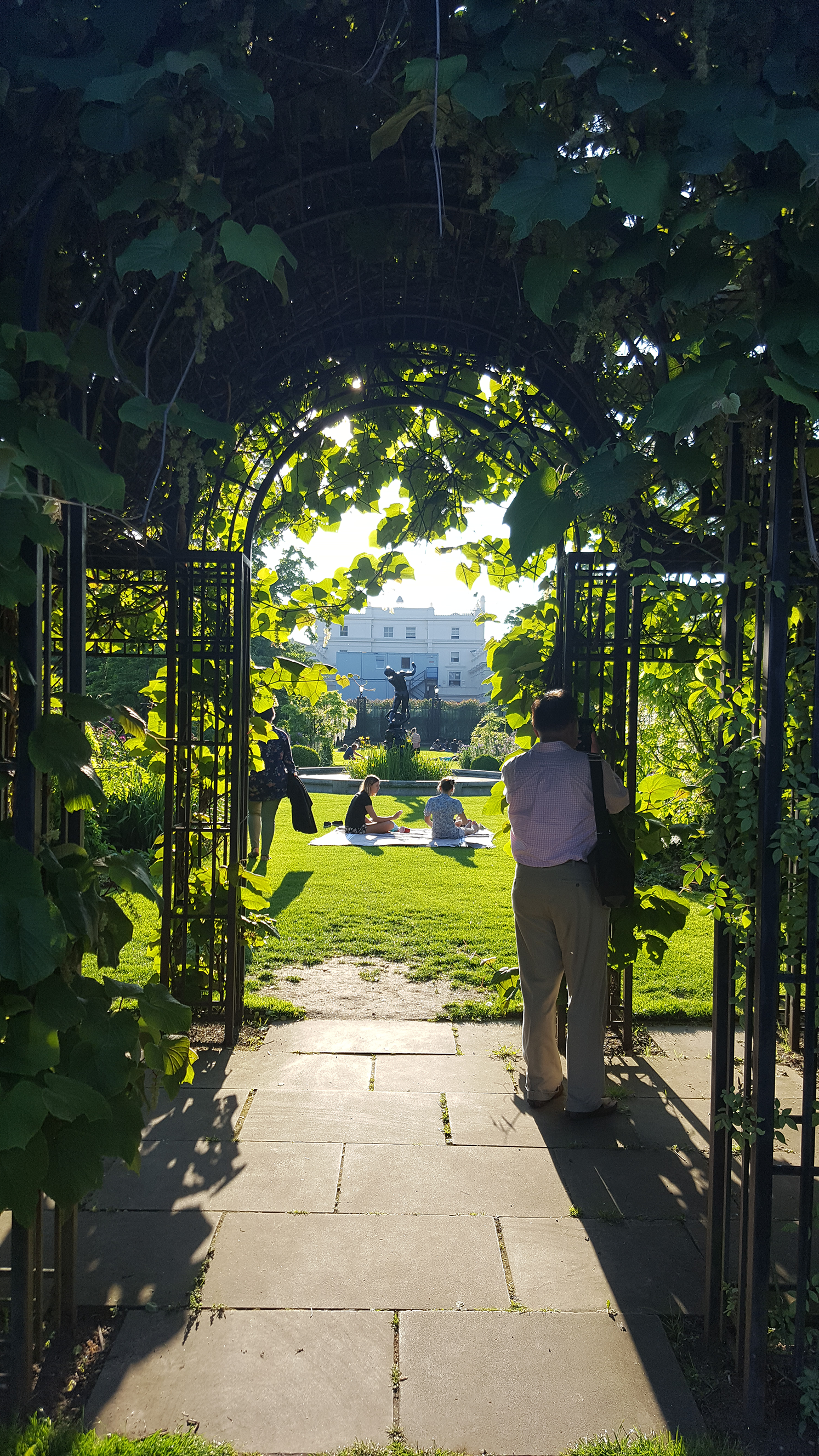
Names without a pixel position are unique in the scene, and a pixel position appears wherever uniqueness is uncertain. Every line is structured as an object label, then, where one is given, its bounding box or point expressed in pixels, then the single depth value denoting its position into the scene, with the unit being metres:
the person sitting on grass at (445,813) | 11.23
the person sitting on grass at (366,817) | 11.55
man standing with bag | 3.68
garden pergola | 1.98
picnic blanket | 11.14
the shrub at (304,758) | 20.77
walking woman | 8.80
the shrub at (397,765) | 17.97
